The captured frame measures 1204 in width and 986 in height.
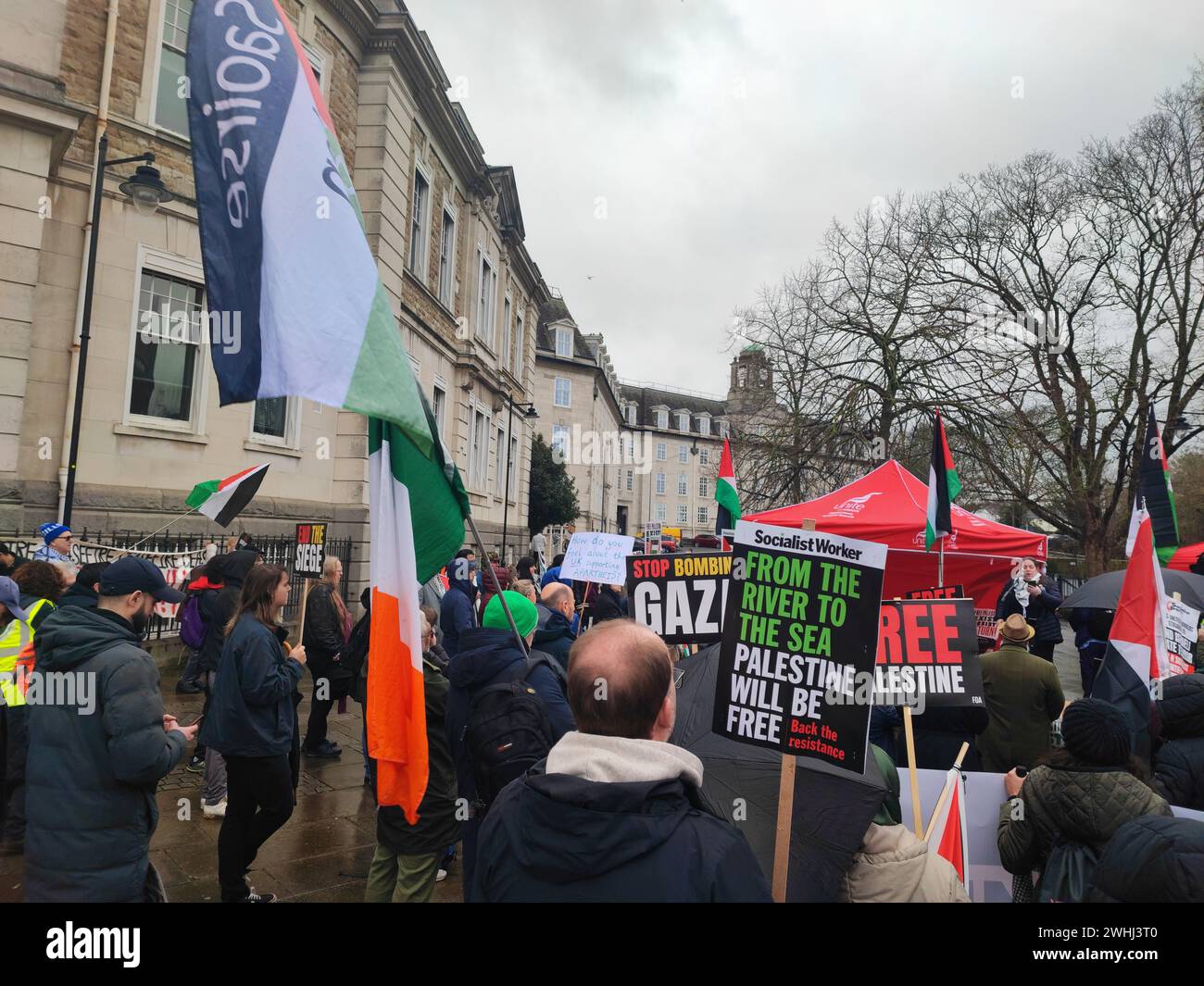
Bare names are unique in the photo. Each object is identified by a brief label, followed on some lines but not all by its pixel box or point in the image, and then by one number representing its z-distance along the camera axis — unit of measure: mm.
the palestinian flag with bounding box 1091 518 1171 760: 4324
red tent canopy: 8289
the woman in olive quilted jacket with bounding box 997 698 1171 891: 2746
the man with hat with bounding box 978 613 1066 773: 4898
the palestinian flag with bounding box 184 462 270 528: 6895
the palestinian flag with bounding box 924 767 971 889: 3734
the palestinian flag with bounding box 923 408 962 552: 6477
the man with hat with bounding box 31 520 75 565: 6906
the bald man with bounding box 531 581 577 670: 4555
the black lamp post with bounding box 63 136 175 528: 8211
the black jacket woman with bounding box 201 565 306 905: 4039
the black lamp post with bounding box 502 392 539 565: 28088
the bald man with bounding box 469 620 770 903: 1551
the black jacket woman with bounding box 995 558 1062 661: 8789
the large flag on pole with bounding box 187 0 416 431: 2338
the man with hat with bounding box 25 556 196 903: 2885
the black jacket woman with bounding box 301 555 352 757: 7215
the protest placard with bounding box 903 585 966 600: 6176
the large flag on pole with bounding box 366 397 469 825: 2584
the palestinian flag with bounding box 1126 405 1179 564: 5664
